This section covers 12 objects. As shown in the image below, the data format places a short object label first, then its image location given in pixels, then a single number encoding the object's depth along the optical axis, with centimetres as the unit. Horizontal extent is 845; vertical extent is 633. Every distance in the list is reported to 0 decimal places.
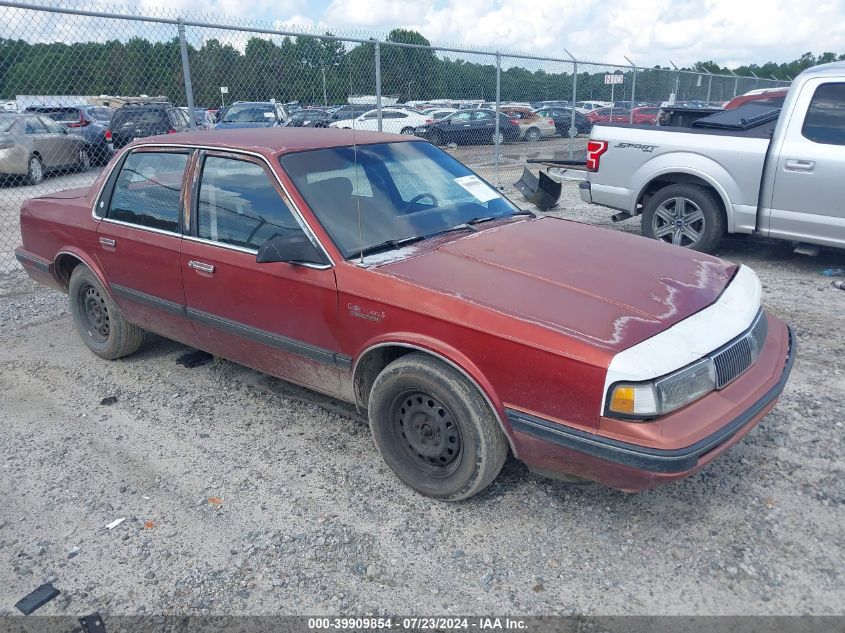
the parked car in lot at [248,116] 1397
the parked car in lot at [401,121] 1579
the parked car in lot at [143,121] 1341
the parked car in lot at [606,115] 2069
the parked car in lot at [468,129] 1606
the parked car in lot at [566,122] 2189
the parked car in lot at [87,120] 1599
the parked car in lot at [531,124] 1991
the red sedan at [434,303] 265
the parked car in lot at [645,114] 1936
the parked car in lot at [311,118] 1045
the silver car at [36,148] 1232
